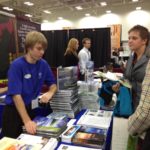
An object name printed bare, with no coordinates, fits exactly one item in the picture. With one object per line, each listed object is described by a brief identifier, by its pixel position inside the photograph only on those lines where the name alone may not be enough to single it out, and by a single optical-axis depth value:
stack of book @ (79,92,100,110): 1.94
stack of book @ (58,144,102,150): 1.19
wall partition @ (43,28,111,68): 6.16
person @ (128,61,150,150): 1.04
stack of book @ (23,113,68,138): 1.30
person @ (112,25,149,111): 1.58
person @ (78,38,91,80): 4.02
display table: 1.56
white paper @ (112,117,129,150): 1.58
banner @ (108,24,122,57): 8.43
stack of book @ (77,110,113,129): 1.52
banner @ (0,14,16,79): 3.00
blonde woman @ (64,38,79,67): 4.03
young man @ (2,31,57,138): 1.40
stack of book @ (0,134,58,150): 1.08
